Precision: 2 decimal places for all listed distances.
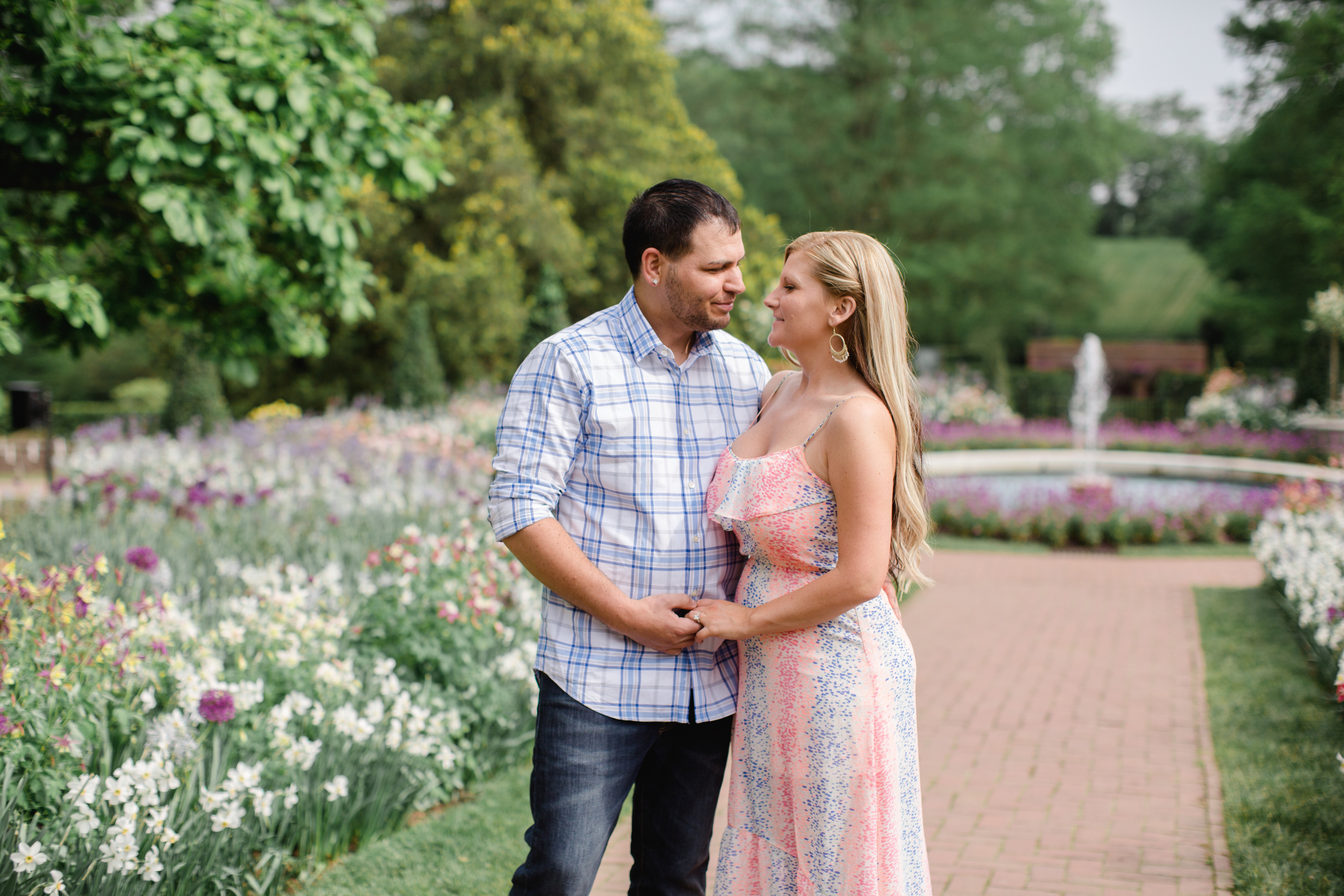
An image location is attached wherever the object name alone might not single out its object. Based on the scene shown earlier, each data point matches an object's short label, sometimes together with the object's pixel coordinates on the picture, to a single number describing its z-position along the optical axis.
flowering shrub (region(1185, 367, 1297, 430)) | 18.39
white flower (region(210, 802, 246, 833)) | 2.68
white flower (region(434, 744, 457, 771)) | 3.50
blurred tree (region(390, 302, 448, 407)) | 15.45
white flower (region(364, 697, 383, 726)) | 3.31
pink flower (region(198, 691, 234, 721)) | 2.81
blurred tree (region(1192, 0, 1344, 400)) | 21.56
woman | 1.96
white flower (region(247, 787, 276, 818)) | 2.75
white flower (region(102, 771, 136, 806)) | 2.53
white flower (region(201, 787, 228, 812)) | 2.69
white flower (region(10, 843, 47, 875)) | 2.28
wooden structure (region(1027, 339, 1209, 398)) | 30.92
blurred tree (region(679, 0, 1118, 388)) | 25.98
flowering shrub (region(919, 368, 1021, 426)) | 19.31
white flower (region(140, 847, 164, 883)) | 2.45
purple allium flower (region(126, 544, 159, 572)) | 3.50
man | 1.99
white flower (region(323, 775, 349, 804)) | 3.04
